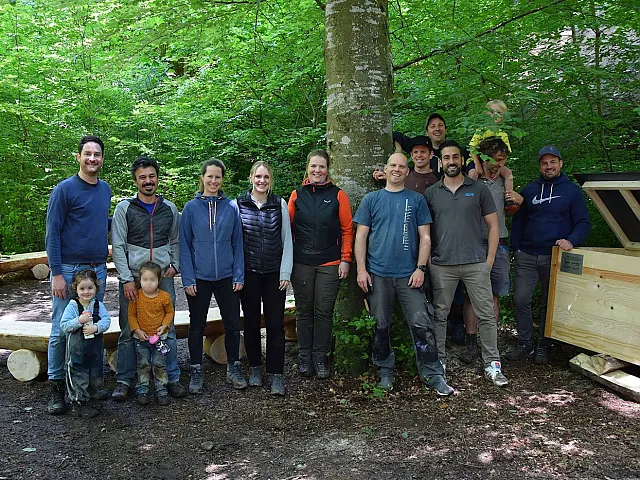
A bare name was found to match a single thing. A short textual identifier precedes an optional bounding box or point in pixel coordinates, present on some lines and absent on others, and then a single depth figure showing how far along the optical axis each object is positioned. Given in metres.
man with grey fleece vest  4.48
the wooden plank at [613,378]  4.40
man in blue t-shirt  4.59
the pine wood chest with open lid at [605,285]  4.68
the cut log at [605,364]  4.74
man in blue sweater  4.28
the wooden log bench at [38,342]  5.01
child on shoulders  4.14
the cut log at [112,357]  5.33
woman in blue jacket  4.62
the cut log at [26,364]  5.06
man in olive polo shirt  4.70
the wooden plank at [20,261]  9.55
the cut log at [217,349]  5.60
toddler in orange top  4.49
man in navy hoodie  5.31
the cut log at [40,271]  10.15
